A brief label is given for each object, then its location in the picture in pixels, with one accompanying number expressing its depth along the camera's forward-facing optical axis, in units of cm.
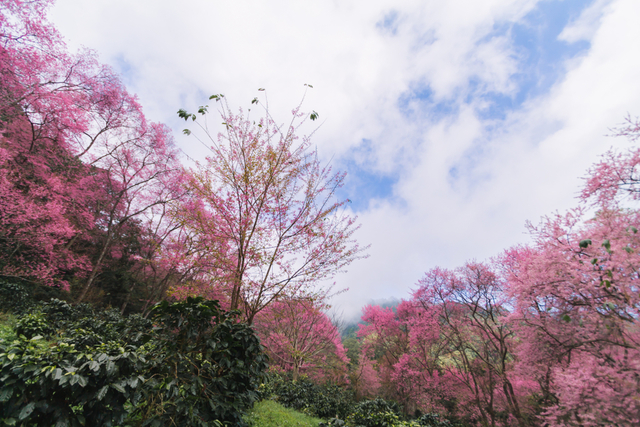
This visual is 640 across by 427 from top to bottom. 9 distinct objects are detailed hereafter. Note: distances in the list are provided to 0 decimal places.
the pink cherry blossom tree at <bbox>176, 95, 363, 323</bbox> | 505
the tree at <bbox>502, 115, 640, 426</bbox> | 366
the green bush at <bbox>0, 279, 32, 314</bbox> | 780
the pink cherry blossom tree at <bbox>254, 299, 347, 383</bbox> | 1149
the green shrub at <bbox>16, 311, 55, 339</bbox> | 458
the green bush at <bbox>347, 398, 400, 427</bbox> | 583
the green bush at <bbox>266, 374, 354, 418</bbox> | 830
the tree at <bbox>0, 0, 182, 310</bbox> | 772
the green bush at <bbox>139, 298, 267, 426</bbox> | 271
